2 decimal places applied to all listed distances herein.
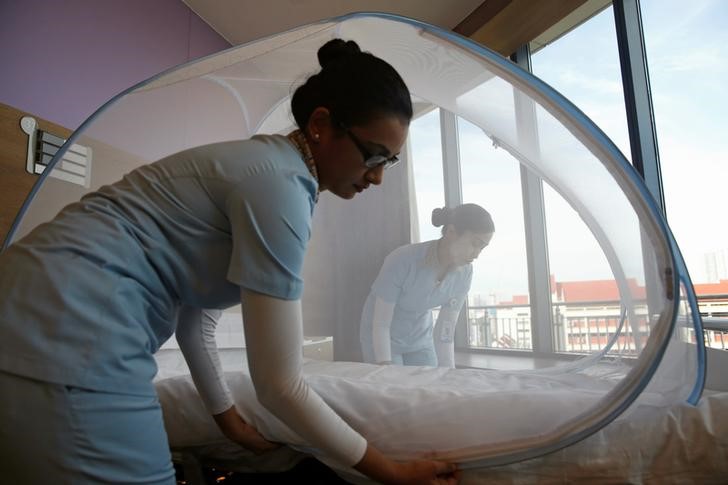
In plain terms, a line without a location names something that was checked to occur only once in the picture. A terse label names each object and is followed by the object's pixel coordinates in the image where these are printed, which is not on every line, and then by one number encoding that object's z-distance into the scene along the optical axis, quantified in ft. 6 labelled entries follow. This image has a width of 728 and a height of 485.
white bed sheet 2.24
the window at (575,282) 3.97
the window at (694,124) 5.21
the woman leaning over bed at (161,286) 1.73
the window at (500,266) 4.51
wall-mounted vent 4.81
